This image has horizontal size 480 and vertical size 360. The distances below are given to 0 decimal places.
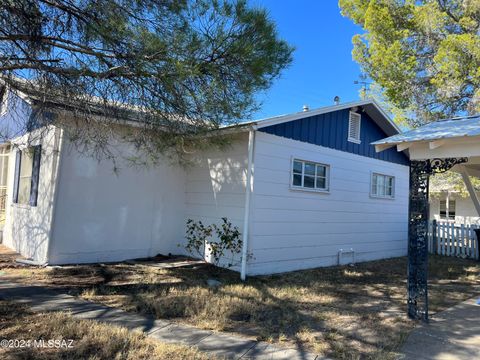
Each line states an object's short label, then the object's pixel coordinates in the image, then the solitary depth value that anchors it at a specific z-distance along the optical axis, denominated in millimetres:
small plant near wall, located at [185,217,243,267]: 8448
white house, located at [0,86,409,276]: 8148
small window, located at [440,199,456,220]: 22395
